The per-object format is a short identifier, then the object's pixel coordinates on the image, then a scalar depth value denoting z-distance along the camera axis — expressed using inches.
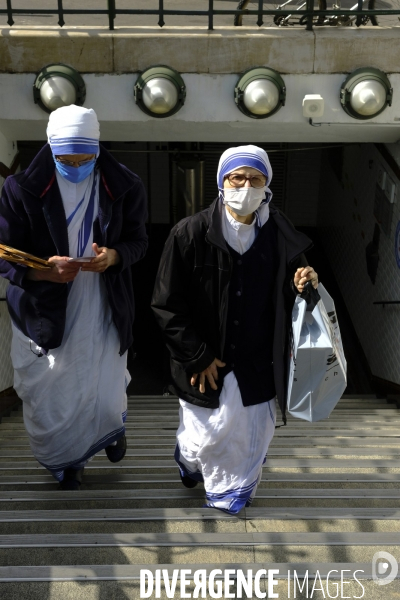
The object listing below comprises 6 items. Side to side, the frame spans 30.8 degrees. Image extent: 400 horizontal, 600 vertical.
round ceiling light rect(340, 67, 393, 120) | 223.6
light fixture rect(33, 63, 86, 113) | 219.5
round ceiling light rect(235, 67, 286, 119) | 222.5
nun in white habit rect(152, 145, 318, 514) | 126.0
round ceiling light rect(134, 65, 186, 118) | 221.1
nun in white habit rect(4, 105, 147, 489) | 128.4
